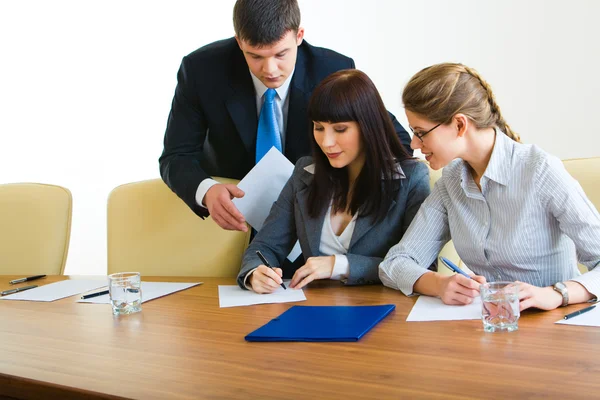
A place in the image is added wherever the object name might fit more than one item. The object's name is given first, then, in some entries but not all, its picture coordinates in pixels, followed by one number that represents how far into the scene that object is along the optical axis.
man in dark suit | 2.30
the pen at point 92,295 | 1.85
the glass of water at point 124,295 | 1.60
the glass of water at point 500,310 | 1.20
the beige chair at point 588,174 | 1.79
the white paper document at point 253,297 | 1.61
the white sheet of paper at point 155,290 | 1.78
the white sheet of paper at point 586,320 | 1.21
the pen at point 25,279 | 2.23
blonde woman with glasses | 1.54
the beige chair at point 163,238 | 2.39
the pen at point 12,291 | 2.02
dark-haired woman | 1.92
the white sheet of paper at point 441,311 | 1.32
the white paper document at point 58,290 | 1.91
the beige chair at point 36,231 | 2.68
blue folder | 1.22
